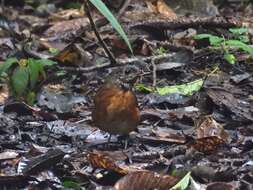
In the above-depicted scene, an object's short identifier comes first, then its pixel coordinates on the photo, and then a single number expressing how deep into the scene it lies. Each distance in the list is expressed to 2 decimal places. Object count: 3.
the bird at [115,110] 5.34
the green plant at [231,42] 7.16
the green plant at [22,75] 6.74
